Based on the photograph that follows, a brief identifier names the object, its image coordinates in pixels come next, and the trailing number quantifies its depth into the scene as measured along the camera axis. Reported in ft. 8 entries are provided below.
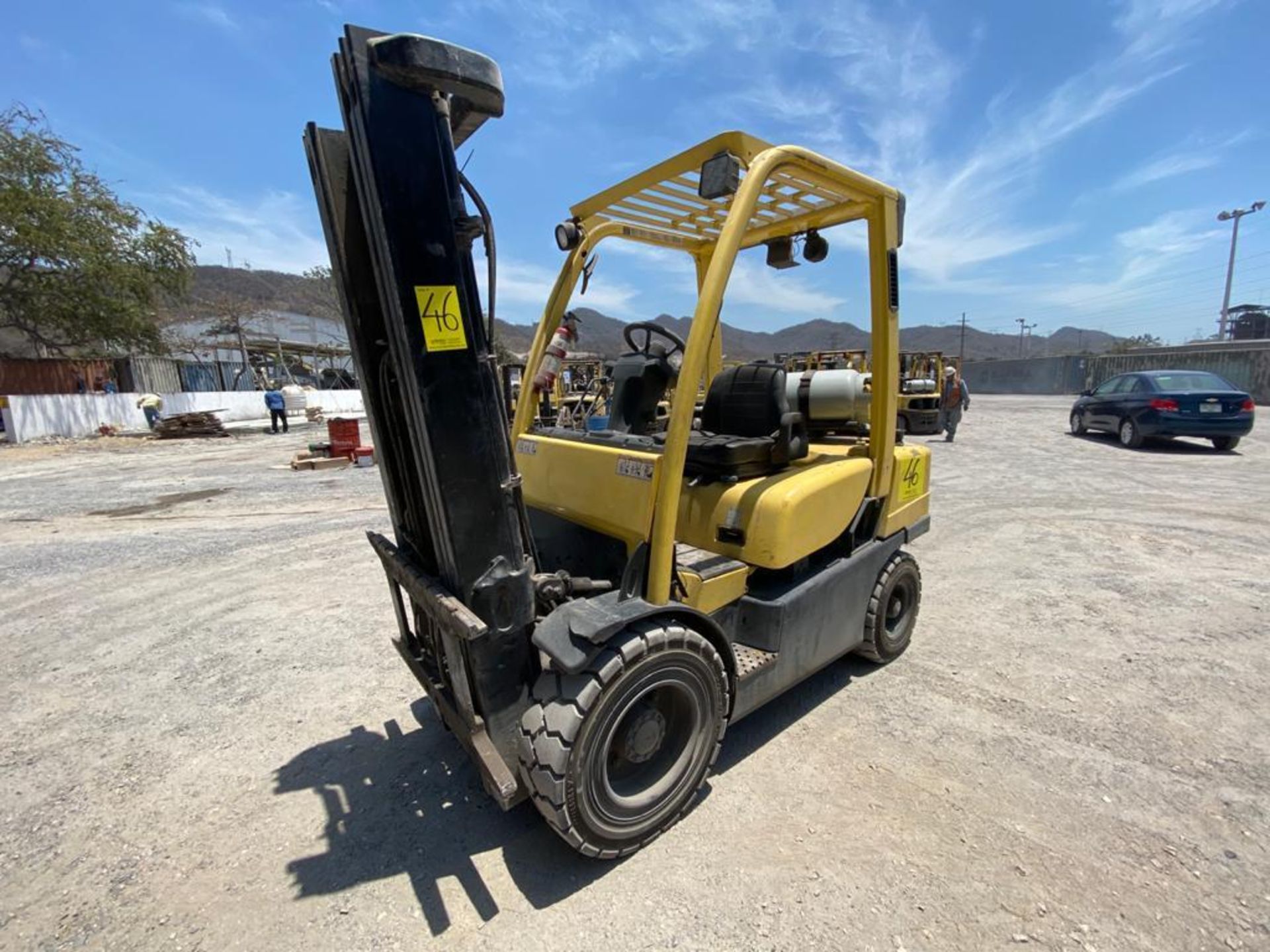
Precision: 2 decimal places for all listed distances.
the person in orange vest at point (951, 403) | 46.03
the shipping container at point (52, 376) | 67.10
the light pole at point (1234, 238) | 126.11
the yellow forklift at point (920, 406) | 51.75
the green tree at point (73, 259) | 63.41
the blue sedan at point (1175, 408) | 35.06
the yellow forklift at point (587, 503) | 6.43
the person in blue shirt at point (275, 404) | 67.05
